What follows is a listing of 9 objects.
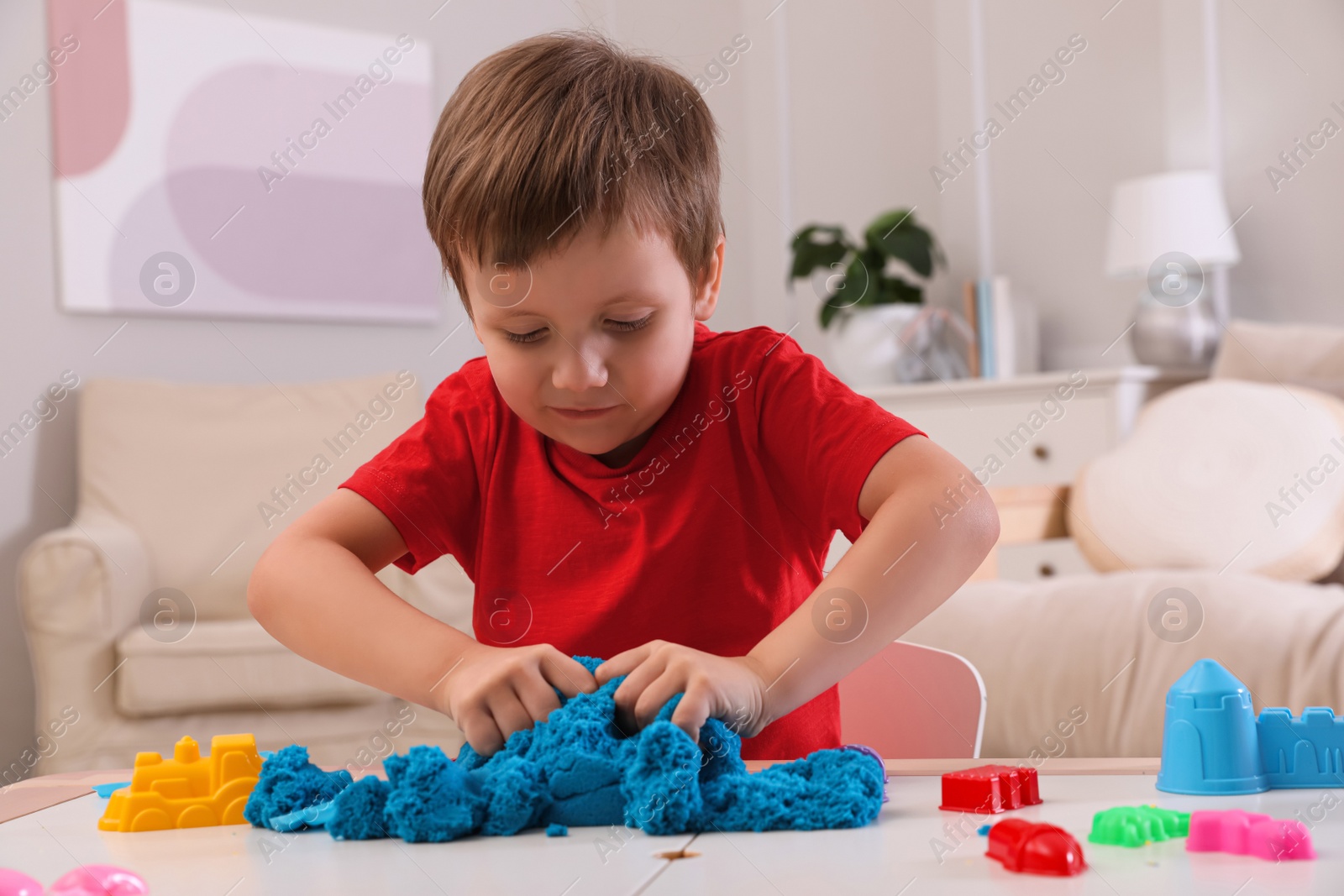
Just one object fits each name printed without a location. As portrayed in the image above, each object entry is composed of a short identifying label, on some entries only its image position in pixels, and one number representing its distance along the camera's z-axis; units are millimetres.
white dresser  2576
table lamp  2635
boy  648
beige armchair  2076
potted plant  2959
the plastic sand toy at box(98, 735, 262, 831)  556
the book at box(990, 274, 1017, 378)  2936
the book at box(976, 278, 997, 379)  2947
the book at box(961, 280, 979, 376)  2996
